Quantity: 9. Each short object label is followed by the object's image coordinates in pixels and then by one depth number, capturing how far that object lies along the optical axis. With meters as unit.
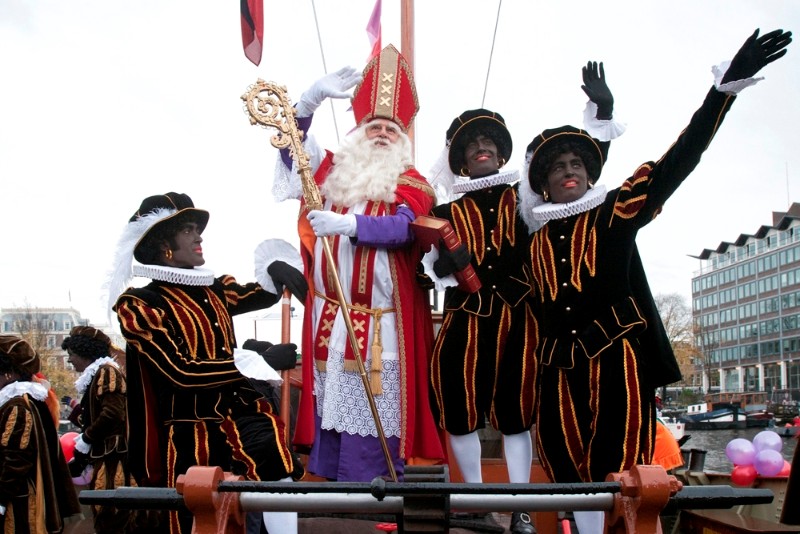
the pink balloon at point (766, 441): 6.26
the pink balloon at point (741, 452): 6.22
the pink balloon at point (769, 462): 6.06
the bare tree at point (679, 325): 62.09
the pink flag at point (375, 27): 6.98
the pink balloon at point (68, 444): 7.29
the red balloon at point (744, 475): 6.17
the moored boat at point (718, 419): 37.81
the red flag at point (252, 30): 4.97
